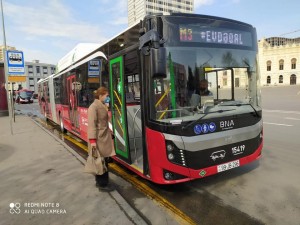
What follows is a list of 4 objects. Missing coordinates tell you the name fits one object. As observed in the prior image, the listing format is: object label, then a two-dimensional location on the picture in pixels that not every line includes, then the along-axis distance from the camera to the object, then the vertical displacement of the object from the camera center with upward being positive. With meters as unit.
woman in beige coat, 4.70 -0.62
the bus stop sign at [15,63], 12.69 +1.75
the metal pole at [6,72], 12.94 +1.35
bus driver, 4.38 +0.04
